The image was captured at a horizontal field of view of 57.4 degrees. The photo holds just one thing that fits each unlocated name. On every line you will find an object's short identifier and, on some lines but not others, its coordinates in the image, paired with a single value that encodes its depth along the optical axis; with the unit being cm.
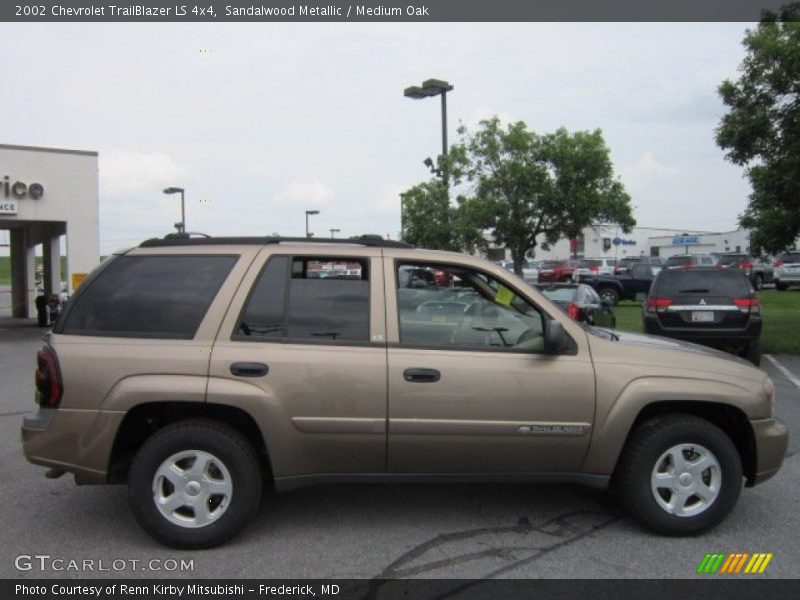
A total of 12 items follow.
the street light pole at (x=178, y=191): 3198
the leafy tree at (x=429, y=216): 1845
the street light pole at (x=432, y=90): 1765
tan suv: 420
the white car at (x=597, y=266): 3728
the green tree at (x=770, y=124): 1180
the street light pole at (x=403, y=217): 2061
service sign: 1758
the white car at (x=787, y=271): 3250
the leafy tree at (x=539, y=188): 1638
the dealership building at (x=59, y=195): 1775
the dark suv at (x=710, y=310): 1074
